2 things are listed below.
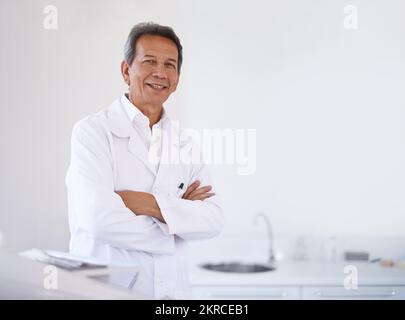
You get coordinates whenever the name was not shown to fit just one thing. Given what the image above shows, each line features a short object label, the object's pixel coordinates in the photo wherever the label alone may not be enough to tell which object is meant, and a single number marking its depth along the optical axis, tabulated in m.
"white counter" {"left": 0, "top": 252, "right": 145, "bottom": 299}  1.14
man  1.48
